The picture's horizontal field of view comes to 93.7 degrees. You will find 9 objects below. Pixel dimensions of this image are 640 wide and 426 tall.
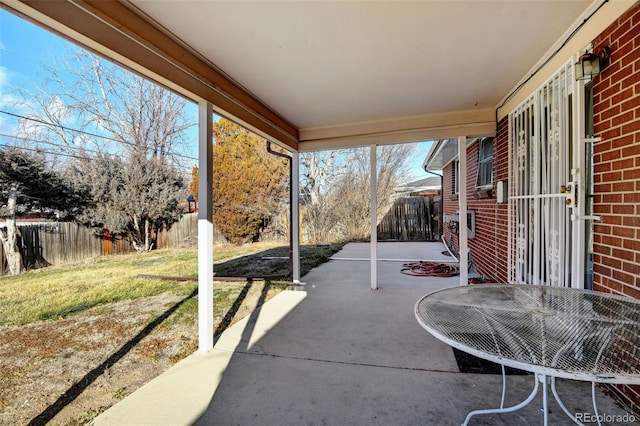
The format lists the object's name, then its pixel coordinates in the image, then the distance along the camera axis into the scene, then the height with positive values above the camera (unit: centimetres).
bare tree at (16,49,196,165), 806 +313
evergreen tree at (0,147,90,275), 679 +51
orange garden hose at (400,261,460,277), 580 -122
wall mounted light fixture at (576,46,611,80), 198 +99
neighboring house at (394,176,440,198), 1375 +107
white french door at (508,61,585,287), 224 +22
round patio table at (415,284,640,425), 99 -51
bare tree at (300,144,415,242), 1243 +70
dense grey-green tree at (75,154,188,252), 894 +57
